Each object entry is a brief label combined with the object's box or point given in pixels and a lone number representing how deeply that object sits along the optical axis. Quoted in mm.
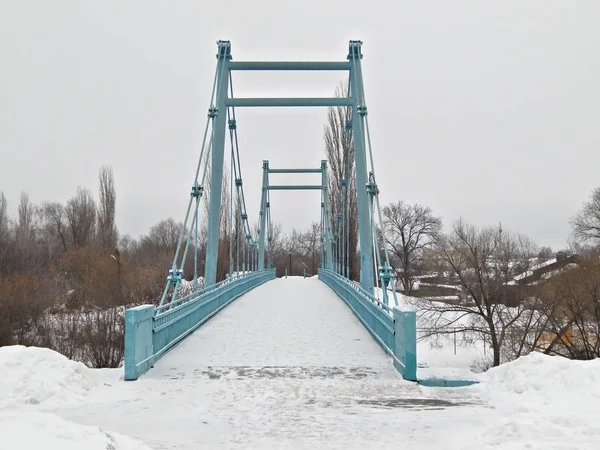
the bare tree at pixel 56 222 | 57572
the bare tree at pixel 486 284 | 26609
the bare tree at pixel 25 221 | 54456
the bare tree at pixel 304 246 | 76000
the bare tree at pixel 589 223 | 43094
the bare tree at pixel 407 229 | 60625
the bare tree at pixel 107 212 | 44656
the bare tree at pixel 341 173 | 27750
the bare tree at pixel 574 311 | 22223
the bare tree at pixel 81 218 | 50750
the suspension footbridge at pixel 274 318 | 7547
